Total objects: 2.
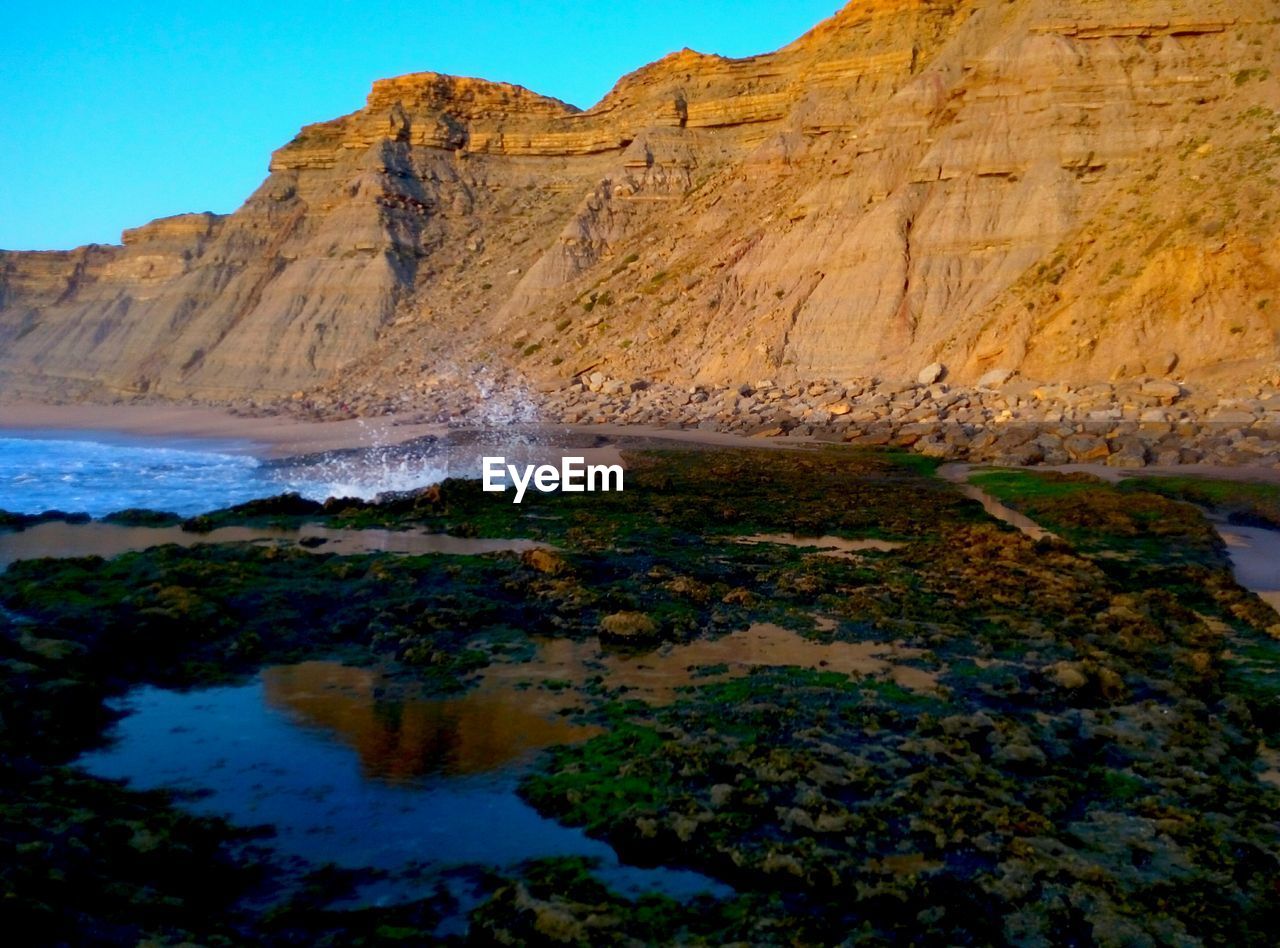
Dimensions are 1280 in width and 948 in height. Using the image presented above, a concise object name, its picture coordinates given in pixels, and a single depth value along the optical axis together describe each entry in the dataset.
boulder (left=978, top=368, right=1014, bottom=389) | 24.59
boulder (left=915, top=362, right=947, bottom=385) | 26.09
